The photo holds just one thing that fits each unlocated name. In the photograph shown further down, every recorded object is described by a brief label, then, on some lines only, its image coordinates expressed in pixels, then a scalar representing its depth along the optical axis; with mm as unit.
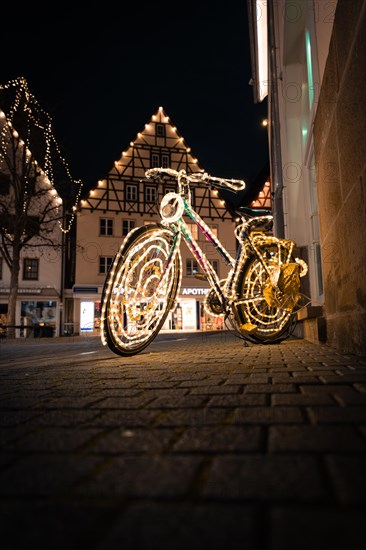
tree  17650
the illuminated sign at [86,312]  23359
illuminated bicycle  3809
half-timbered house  24500
